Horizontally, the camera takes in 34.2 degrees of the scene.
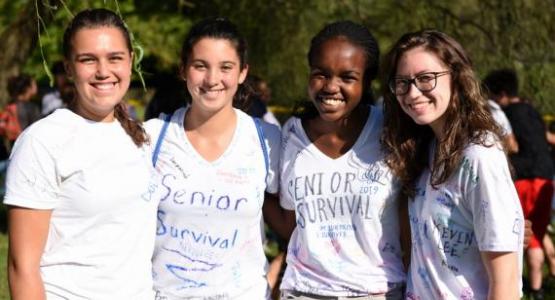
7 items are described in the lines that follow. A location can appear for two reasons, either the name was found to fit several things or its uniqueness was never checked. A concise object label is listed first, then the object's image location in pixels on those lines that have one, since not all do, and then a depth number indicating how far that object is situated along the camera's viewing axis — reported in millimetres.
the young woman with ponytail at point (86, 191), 2842
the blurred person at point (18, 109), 10492
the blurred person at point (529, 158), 7754
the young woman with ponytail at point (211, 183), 3393
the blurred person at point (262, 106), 7473
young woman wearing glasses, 2947
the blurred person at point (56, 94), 8695
